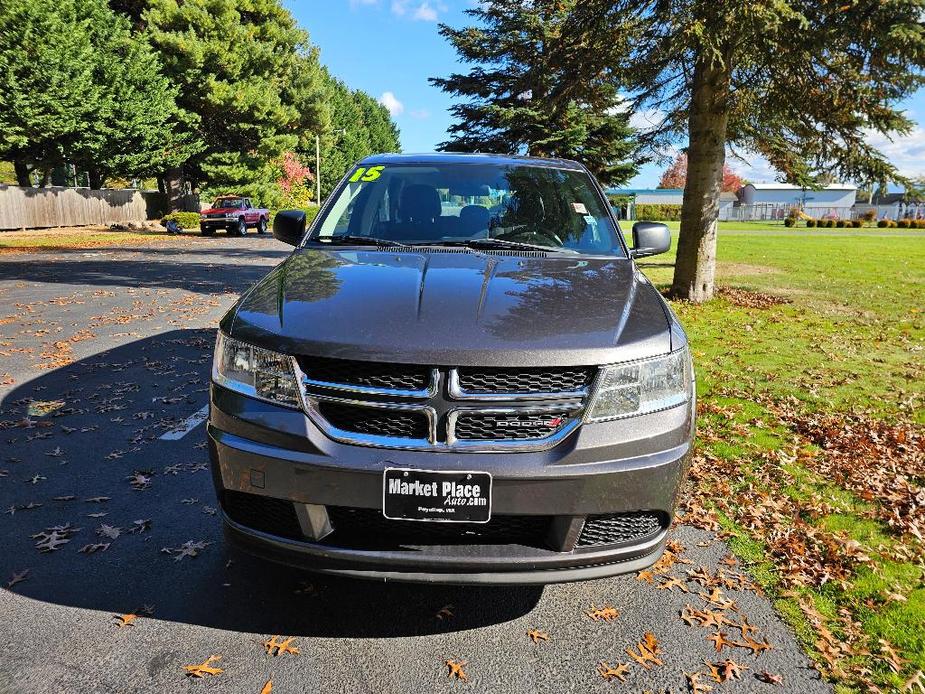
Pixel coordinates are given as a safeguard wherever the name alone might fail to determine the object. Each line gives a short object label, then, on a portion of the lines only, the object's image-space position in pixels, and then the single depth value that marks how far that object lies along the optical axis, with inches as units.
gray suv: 89.7
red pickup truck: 1221.7
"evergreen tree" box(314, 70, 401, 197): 3262.8
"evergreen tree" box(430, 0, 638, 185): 1083.3
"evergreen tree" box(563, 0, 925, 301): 339.0
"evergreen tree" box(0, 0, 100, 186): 884.0
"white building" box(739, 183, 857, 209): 3816.2
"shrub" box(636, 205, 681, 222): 2517.2
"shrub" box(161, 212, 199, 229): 1312.7
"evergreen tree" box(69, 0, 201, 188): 1106.1
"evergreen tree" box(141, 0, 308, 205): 1381.6
